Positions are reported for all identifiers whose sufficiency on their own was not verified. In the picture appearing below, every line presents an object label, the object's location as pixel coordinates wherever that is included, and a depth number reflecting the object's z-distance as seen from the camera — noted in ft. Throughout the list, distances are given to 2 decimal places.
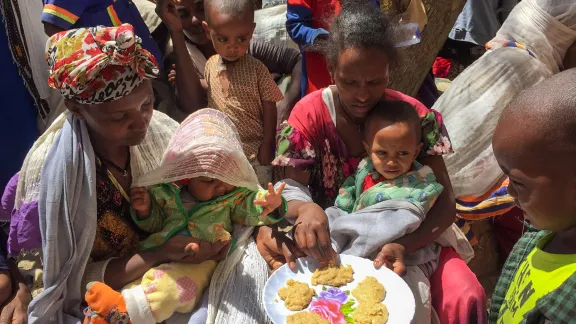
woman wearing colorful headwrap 5.75
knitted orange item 5.77
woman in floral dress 6.71
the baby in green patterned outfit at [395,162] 7.00
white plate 5.89
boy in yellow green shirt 4.26
